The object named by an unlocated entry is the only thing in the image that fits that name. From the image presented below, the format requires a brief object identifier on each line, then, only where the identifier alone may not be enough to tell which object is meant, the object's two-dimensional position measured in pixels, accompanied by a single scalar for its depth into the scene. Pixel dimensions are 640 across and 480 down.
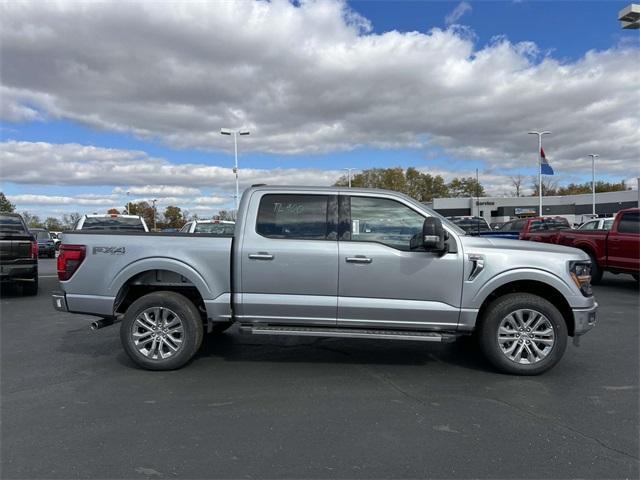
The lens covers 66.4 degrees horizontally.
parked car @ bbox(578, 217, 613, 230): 18.02
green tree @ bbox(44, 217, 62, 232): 92.82
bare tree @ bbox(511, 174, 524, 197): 118.25
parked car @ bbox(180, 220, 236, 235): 14.97
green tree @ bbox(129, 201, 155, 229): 99.72
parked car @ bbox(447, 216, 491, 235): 29.15
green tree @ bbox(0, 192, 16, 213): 73.12
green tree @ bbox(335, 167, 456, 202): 96.06
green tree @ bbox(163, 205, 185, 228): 97.19
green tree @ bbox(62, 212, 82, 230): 82.62
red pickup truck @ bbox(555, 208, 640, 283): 10.96
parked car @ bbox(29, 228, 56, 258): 28.05
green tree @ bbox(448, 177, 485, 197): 117.99
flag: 34.51
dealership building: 83.94
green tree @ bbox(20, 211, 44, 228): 81.79
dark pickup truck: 10.34
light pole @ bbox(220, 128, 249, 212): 30.25
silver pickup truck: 5.10
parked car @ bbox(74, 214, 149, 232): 12.24
